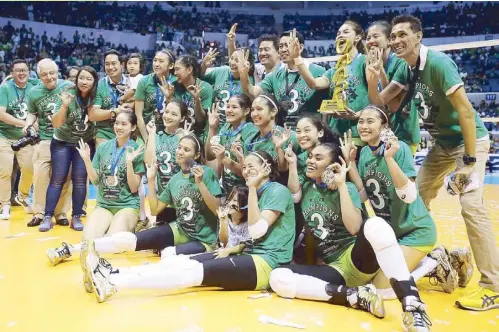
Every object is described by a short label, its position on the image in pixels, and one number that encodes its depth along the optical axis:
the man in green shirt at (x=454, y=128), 3.08
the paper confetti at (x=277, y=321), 2.63
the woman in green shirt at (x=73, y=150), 5.27
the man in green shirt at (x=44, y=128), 5.44
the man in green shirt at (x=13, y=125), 6.03
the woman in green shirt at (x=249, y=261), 3.03
